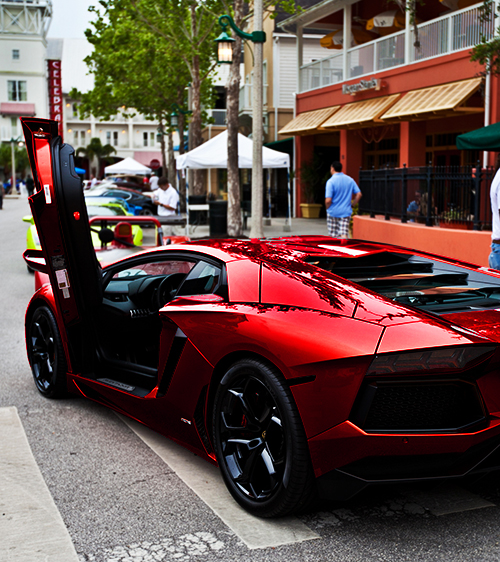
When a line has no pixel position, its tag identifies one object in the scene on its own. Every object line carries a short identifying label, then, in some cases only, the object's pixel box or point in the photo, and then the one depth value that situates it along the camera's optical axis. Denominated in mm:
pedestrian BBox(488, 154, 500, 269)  7609
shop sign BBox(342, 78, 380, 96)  22500
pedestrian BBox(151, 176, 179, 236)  18083
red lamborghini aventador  3002
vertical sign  85062
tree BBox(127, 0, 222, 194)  26547
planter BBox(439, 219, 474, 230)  12449
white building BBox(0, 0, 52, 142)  89125
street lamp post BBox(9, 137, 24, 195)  75438
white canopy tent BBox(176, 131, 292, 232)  20250
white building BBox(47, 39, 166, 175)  95188
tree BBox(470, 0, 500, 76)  12703
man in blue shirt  13531
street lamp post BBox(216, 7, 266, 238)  16328
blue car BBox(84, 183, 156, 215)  26203
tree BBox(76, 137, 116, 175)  89125
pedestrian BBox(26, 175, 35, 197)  50469
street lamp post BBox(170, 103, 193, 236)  36969
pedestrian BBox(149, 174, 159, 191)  38250
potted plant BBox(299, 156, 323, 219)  29641
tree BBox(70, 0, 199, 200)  33531
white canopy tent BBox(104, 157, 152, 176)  49625
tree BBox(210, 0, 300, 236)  19141
